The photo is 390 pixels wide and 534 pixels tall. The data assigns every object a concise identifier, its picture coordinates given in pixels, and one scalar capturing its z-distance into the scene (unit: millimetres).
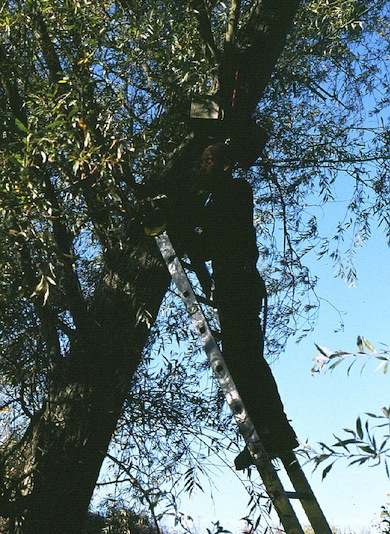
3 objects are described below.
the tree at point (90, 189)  4879
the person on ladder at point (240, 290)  4738
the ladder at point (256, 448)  4070
